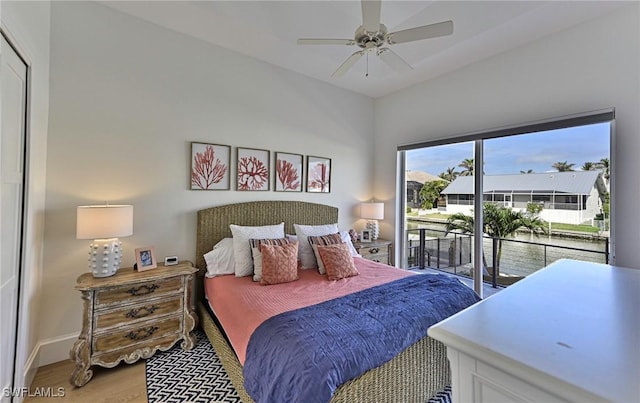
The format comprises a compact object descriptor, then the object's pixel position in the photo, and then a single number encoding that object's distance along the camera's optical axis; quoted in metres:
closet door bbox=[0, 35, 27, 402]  1.53
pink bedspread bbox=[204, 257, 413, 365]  1.83
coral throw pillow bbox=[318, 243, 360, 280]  2.63
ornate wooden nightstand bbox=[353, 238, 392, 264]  3.85
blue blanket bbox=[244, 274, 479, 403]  1.32
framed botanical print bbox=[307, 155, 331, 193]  3.80
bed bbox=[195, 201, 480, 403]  1.50
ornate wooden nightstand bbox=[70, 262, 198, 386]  2.03
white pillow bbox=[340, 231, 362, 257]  3.32
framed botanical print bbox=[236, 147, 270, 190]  3.21
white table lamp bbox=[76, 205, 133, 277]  2.09
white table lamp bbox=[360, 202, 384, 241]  4.11
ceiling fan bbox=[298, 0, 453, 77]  1.88
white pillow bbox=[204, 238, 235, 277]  2.71
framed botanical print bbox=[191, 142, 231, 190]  2.91
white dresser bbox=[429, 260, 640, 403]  0.53
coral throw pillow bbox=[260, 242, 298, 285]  2.44
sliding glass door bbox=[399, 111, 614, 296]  2.58
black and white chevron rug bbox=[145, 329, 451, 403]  1.90
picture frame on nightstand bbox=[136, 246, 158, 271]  2.43
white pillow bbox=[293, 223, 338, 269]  2.96
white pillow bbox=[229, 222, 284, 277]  2.67
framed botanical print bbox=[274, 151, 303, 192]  3.51
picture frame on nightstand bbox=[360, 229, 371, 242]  4.09
